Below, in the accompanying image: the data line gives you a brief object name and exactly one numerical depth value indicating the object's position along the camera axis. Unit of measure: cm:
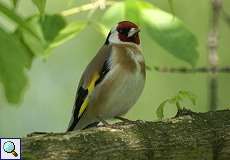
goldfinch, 550
